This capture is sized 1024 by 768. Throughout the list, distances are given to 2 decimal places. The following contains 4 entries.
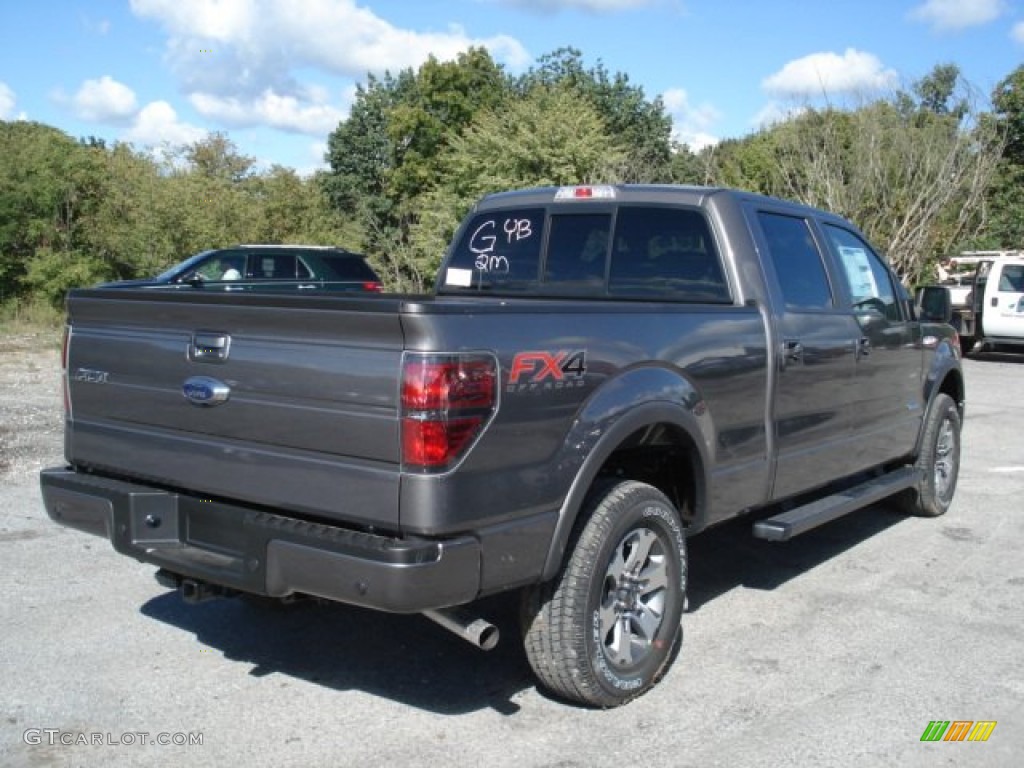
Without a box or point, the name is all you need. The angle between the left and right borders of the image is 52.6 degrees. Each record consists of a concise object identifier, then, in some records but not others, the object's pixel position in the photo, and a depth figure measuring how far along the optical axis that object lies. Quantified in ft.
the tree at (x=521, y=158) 82.17
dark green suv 51.49
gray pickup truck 10.80
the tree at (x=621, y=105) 132.36
